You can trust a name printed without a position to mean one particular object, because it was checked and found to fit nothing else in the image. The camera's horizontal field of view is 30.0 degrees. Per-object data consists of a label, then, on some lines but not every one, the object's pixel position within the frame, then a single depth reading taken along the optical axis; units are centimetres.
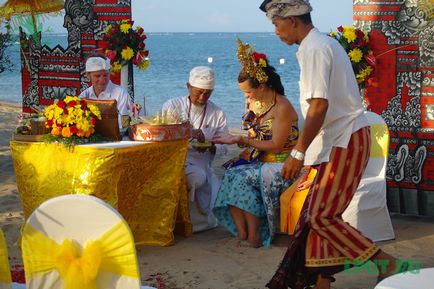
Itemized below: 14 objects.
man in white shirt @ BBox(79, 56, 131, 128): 708
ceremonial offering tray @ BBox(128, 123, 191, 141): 579
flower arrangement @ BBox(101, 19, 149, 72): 803
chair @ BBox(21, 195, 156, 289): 301
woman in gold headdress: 592
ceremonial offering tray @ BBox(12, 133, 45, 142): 580
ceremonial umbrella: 815
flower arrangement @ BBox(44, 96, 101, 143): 562
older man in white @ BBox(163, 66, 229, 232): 644
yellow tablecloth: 555
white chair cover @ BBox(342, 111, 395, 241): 608
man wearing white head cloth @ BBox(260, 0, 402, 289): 418
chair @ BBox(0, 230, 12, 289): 319
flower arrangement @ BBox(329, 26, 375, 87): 685
